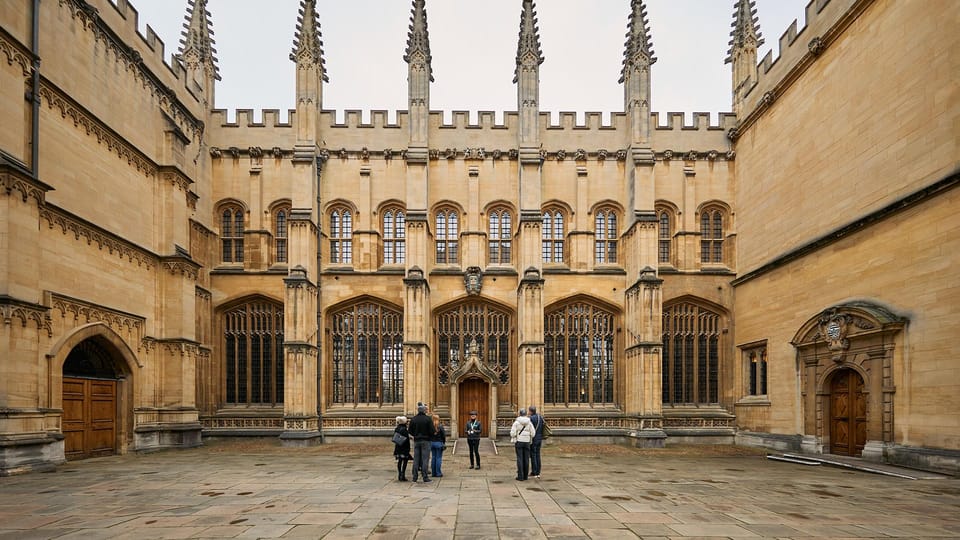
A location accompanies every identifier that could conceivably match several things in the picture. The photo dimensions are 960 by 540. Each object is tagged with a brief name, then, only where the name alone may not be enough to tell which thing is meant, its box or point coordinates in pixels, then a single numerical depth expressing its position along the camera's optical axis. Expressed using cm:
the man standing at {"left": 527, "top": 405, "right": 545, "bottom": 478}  1385
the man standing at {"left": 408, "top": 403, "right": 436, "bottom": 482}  1321
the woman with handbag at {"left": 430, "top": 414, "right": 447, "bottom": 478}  1370
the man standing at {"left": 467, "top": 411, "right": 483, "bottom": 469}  1573
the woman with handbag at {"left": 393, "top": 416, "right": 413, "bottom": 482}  1334
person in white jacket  1339
